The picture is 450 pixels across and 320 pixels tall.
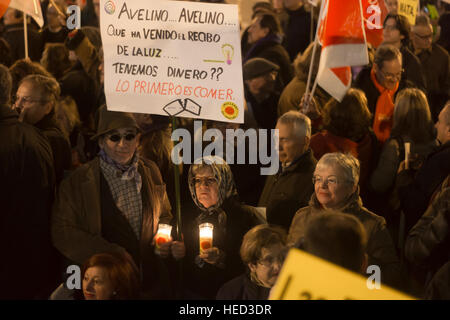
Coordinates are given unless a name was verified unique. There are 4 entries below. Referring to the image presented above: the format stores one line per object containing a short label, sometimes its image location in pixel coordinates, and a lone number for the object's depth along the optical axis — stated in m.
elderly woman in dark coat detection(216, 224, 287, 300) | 8.52
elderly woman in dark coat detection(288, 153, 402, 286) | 8.76
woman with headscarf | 9.59
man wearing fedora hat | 9.62
